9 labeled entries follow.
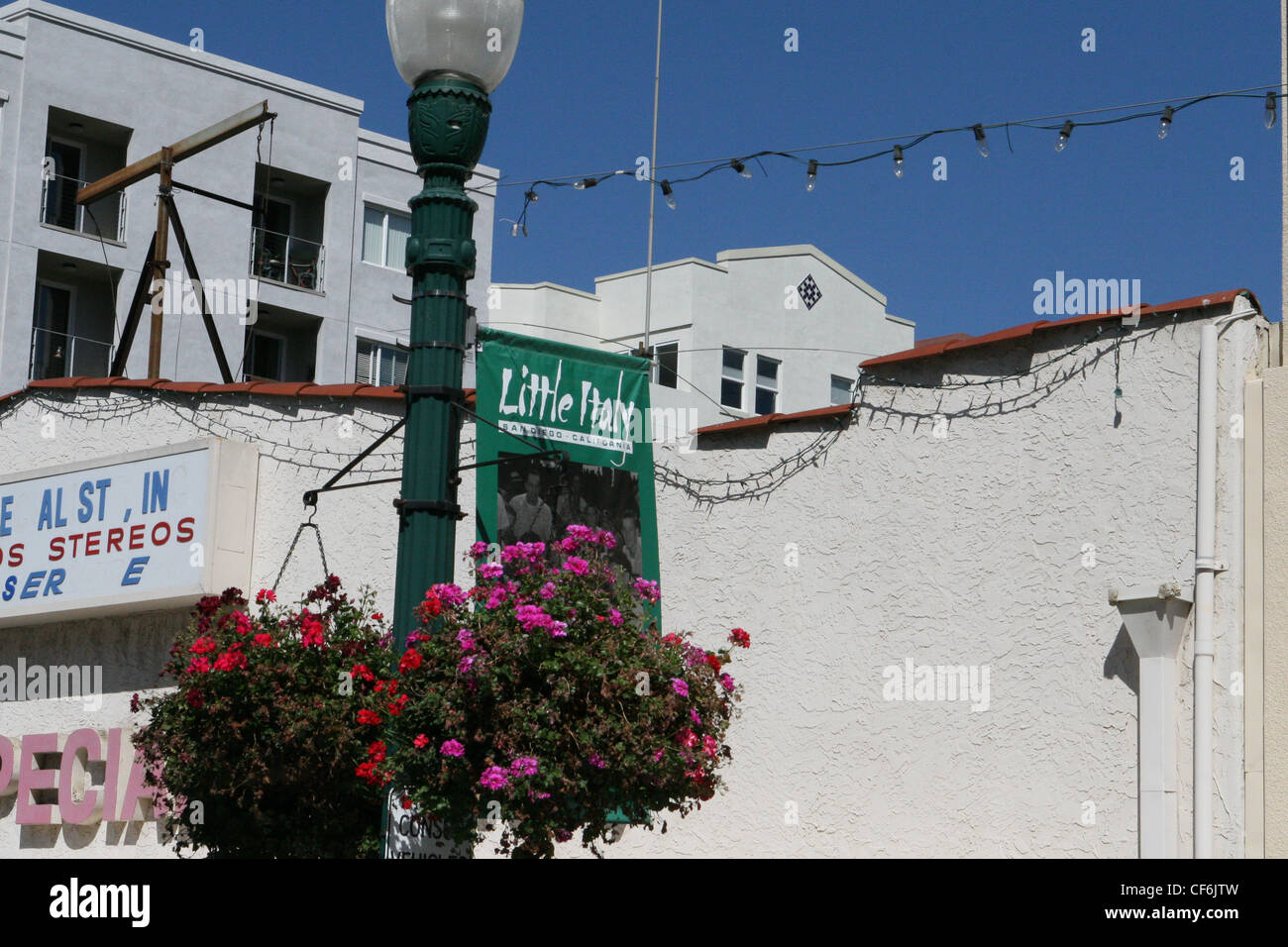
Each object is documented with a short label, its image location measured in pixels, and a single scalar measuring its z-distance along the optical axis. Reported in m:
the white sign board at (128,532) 12.97
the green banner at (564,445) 9.59
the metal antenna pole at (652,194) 18.83
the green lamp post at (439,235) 6.72
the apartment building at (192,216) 31.66
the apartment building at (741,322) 37.03
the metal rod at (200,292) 17.48
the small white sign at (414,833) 7.04
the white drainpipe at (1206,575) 8.68
